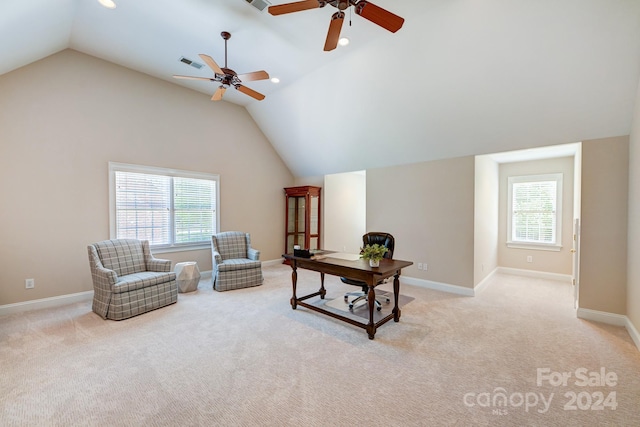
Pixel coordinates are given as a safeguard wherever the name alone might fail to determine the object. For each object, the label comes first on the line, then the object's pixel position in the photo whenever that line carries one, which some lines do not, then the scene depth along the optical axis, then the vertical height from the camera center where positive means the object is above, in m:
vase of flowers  2.93 -0.51
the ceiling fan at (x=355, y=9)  2.02 +1.60
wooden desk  2.76 -0.72
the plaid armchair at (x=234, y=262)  4.38 -0.95
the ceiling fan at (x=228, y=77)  3.09 +1.71
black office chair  3.37 -0.60
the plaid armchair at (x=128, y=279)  3.22 -0.95
